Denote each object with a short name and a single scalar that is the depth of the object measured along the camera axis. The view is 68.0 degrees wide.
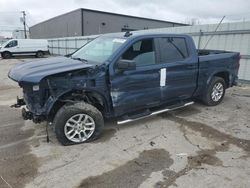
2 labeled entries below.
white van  19.65
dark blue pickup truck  3.01
